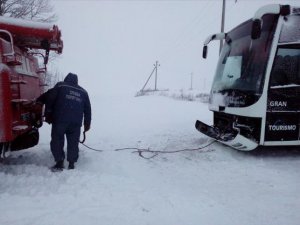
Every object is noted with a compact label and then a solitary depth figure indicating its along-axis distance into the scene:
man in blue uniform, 4.91
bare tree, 19.42
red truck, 4.04
